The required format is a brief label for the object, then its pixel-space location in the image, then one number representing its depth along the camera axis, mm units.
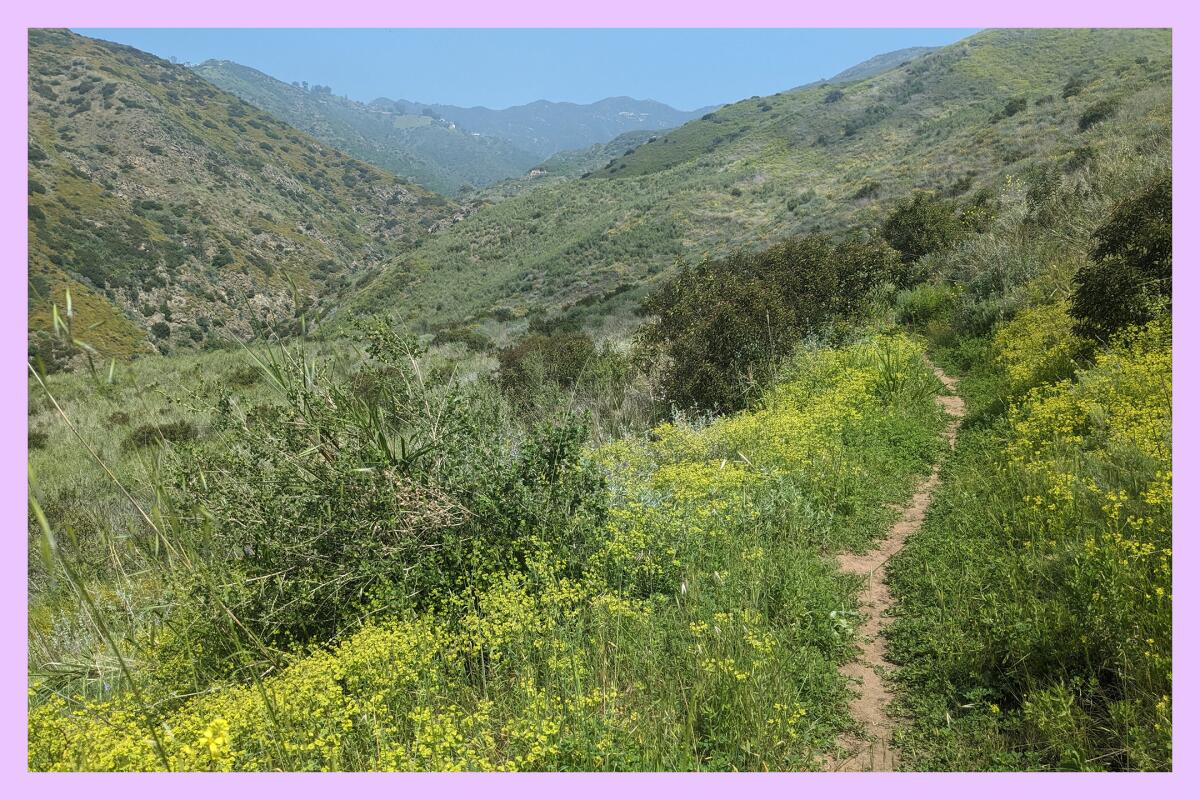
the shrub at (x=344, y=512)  4066
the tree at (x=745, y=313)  10273
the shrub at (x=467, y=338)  21169
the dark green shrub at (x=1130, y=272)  7035
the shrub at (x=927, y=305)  13055
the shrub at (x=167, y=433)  11453
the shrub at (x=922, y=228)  16578
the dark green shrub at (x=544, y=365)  11984
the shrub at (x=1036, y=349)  7512
